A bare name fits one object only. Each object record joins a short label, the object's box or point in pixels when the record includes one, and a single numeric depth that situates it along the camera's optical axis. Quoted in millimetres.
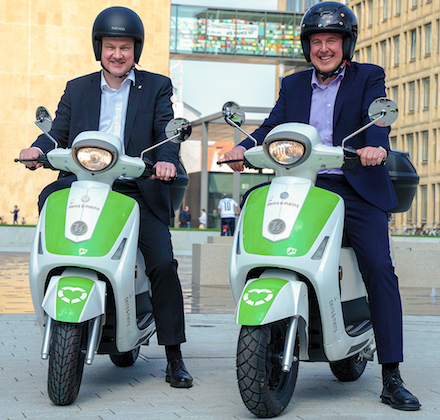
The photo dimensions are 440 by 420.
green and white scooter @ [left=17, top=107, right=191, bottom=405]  3498
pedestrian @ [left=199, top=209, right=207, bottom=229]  32750
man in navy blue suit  3801
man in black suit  4160
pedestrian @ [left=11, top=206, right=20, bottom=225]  42000
